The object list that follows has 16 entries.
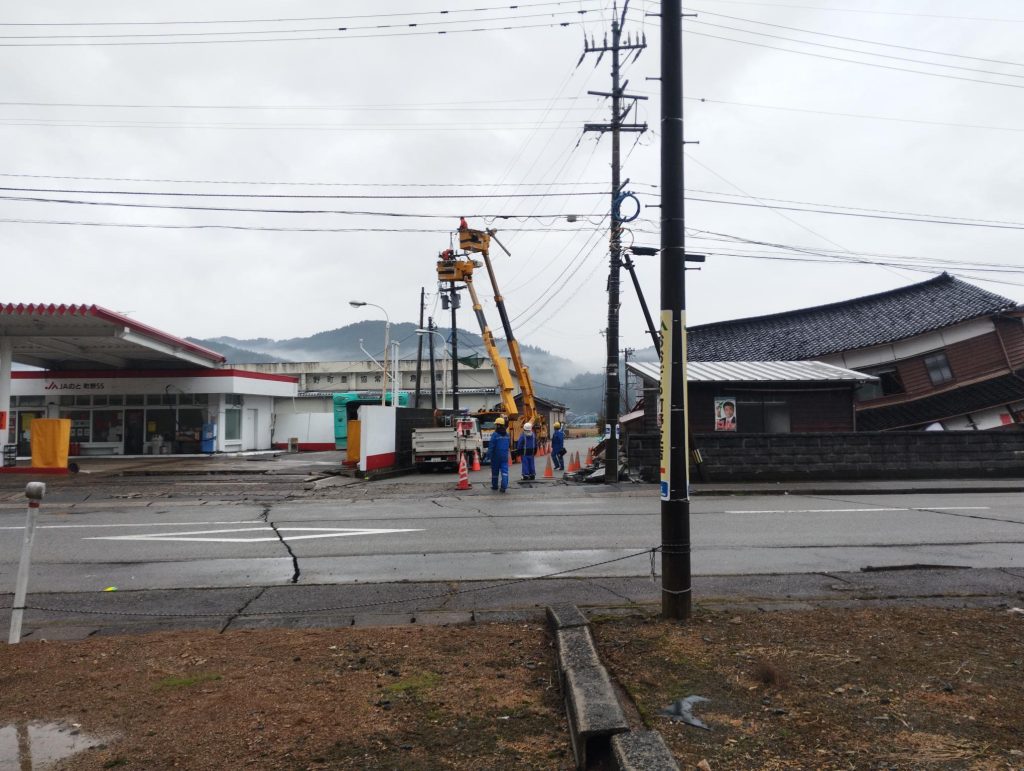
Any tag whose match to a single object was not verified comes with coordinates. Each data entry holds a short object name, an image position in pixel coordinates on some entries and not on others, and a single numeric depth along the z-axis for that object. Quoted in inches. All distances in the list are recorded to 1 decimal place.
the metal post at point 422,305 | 1723.8
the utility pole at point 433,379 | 1471.9
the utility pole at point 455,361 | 1357.0
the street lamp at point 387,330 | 1232.5
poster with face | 834.8
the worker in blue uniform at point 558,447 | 988.7
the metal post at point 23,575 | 209.8
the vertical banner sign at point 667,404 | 217.5
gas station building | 1247.5
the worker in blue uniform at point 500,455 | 690.2
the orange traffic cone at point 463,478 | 728.3
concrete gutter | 122.9
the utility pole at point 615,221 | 753.6
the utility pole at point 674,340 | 217.2
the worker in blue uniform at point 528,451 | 787.4
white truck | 973.8
